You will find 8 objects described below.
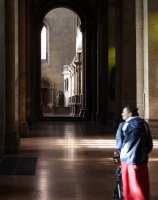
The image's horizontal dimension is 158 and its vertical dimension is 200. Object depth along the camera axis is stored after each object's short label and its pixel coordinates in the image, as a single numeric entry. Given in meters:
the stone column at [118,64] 20.92
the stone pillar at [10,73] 12.30
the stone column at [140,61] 16.42
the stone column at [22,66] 17.73
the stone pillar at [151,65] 15.73
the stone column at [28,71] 22.31
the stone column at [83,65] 33.36
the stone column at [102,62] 26.64
